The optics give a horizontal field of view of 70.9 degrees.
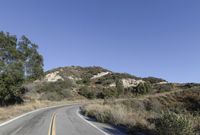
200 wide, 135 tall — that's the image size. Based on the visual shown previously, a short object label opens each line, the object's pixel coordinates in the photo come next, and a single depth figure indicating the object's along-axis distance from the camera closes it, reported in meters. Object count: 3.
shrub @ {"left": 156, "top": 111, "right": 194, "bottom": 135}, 5.20
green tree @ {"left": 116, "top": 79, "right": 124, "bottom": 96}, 35.66
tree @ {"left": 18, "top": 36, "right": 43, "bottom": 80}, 19.09
